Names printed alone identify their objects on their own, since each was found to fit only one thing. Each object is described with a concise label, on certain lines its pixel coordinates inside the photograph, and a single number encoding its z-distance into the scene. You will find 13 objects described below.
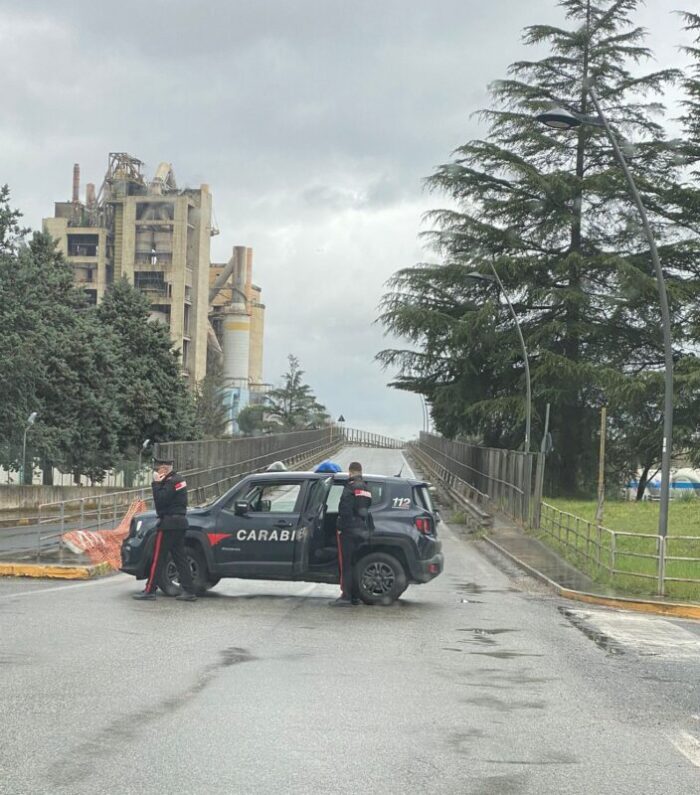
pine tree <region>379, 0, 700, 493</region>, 47.53
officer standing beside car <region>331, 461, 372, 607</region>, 15.27
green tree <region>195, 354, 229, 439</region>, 100.31
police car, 15.77
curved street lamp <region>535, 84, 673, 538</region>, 20.72
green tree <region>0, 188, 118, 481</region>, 48.72
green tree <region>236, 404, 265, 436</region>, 127.00
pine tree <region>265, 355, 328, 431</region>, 133.25
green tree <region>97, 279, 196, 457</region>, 63.72
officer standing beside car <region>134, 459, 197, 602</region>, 15.16
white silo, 131.50
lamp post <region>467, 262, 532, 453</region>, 42.16
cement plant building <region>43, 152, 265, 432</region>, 125.31
